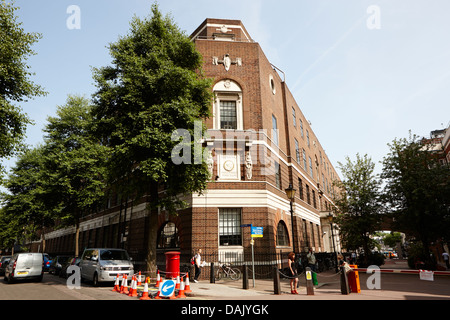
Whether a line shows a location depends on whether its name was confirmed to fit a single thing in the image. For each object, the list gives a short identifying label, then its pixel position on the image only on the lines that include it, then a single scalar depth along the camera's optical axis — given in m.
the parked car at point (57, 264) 22.27
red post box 12.52
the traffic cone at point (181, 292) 10.21
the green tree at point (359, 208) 24.52
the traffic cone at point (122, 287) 11.44
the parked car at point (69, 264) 18.16
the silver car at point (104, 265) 13.51
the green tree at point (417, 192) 20.33
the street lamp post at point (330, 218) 24.62
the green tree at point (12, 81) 13.80
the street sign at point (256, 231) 12.54
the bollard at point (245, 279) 12.18
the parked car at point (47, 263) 26.53
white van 15.73
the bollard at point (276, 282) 10.91
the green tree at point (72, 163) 24.67
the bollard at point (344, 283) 10.72
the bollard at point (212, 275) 14.32
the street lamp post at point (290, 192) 14.85
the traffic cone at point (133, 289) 10.58
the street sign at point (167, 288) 9.73
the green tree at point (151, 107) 13.87
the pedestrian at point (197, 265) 14.58
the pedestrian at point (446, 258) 24.27
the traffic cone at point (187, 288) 10.78
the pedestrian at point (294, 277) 11.15
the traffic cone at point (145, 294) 9.71
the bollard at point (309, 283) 10.66
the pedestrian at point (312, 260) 15.80
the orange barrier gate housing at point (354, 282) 11.24
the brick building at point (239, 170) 17.25
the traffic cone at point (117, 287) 11.93
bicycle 15.57
